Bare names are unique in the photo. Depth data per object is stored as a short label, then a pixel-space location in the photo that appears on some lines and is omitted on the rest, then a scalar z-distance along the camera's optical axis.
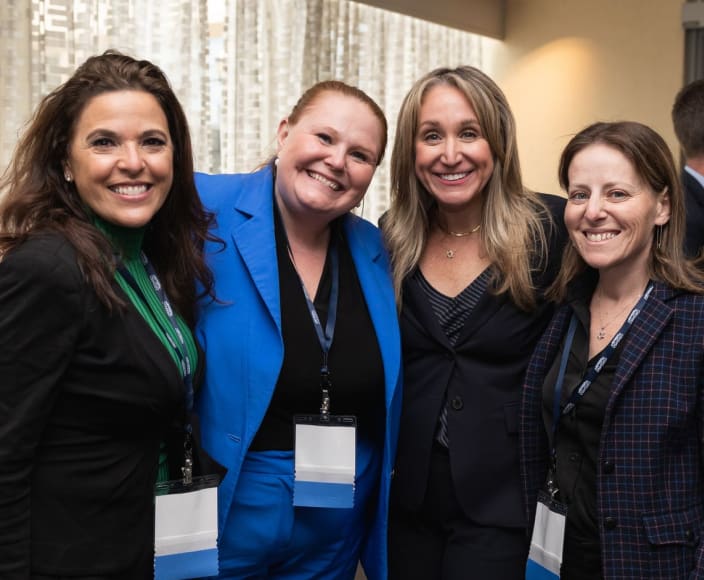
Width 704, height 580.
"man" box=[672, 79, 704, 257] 2.87
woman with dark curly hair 1.45
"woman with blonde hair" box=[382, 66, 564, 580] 2.10
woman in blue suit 1.90
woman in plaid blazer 1.75
